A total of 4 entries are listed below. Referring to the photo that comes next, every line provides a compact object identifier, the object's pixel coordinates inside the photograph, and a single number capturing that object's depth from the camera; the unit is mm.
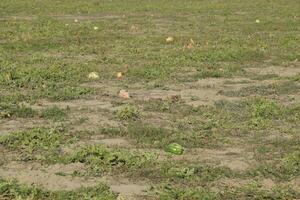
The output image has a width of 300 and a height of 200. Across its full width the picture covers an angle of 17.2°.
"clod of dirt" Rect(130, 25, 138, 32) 29783
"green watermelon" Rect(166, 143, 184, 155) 11433
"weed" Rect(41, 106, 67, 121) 13704
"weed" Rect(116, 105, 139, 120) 13730
